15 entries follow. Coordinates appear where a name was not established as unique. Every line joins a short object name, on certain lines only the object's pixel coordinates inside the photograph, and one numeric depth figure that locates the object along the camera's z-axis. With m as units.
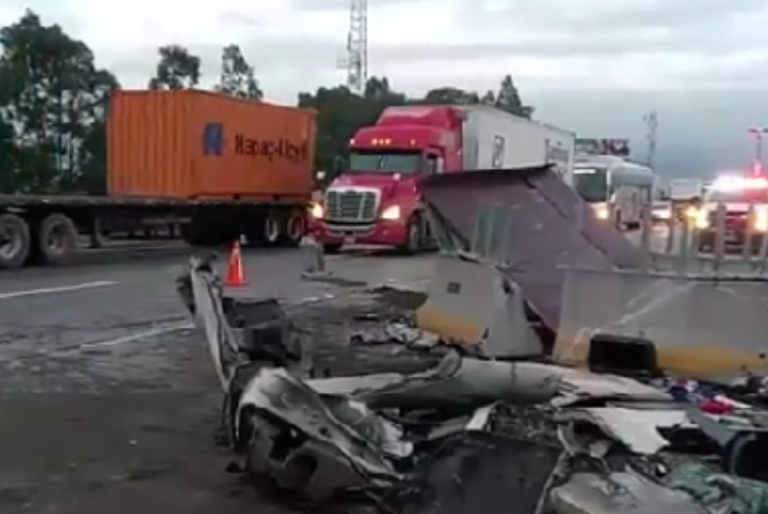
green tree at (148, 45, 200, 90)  49.75
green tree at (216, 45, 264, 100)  58.53
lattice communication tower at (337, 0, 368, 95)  77.06
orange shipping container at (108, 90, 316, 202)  27.30
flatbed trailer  22.94
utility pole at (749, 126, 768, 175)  28.28
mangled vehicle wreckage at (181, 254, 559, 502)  5.94
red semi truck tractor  28.59
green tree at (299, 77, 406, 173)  51.19
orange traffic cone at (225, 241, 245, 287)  18.50
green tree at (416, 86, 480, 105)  75.02
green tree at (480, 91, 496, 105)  84.60
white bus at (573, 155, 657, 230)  47.91
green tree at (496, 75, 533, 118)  87.75
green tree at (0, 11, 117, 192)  39.56
